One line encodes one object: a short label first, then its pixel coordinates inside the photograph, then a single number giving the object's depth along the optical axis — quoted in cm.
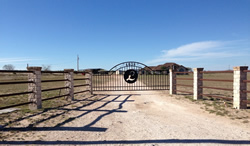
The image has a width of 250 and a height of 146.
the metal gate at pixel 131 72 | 1352
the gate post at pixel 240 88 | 672
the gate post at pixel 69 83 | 938
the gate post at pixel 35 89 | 689
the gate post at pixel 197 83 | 915
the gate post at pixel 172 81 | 1146
